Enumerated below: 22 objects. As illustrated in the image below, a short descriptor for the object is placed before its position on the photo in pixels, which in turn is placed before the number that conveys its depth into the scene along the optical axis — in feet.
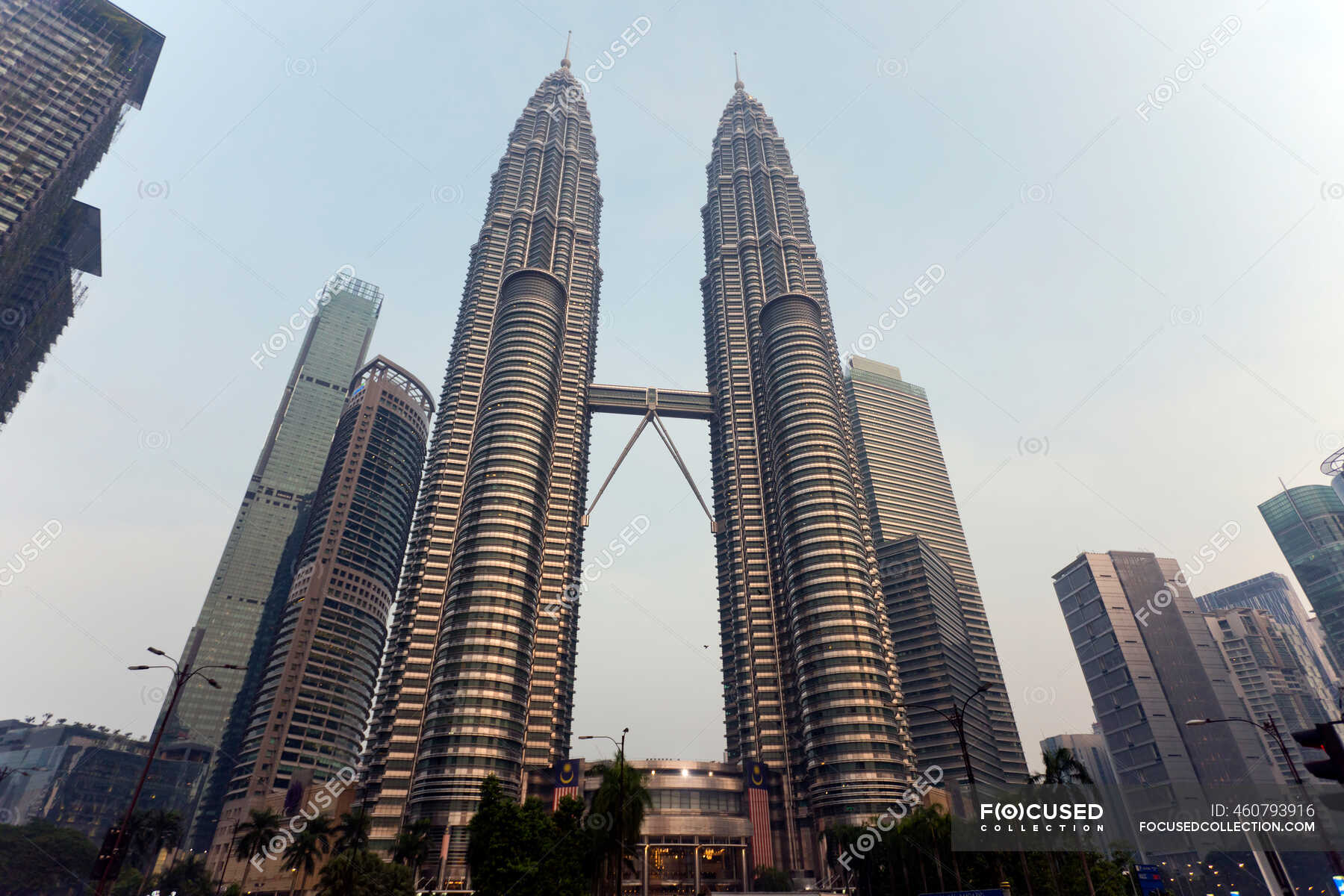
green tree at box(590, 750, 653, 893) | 141.49
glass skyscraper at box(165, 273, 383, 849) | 610.65
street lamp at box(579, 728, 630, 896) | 139.54
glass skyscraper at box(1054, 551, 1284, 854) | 572.51
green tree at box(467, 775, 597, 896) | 154.71
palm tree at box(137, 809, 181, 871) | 315.17
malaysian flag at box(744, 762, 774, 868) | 386.73
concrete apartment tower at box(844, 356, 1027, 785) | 560.61
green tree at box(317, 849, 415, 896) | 182.29
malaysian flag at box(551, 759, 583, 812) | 402.72
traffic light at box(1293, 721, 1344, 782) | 50.85
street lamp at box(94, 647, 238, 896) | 76.43
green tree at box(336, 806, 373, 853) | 256.32
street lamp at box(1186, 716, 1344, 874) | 96.51
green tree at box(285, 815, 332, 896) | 247.50
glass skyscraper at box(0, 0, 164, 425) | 400.67
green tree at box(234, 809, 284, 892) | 241.55
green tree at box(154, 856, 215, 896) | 323.16
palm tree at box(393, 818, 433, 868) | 285.64
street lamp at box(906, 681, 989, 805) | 94.68
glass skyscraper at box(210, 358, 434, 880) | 526.98
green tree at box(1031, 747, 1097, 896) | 180.96
